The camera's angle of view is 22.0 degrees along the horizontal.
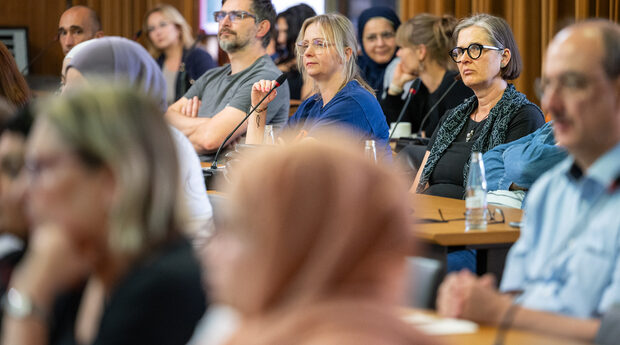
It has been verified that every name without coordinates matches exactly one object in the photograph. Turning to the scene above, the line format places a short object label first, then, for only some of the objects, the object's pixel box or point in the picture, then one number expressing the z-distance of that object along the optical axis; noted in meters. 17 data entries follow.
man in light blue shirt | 3.13
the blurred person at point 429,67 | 10.41
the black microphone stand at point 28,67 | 14.30
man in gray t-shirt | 8.66
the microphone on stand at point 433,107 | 9.79
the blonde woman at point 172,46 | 13.15
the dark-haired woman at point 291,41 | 12.71
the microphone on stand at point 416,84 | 10.68
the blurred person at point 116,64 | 5.62
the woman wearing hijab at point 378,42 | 12.81
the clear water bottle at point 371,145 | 5.03
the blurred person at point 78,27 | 12.69
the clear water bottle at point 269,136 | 6.92
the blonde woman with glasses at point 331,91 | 7.55
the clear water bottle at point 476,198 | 5.24
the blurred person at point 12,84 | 5.99
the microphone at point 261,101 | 8.19
